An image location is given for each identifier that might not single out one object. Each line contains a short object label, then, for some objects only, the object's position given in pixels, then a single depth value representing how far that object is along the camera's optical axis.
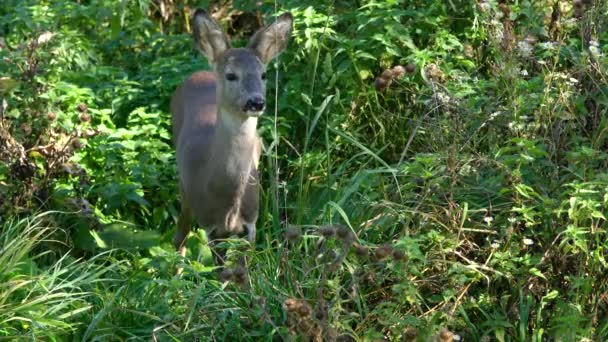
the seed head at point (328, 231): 8.77
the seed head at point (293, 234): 8.93
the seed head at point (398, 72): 11.46
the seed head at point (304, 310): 8.17
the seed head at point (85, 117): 13.73
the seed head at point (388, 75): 11.43
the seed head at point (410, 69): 11.96
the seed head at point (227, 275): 8.82
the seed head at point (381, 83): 11.38
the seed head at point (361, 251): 8.88
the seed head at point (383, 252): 8.76
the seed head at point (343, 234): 8.73
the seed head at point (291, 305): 8.18
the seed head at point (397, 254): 8.97
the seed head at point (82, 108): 13.87
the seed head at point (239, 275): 8.71
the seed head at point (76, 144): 13.64
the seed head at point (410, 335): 8.75
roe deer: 13.09
